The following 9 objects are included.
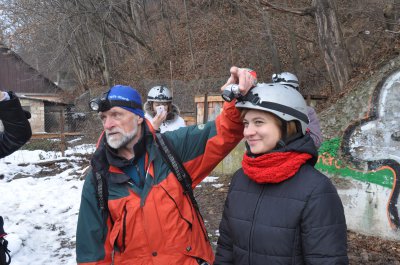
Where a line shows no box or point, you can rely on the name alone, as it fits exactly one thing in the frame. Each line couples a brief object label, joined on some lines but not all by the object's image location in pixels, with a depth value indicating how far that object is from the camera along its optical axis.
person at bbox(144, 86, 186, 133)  5.17
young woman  1.92
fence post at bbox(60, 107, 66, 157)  13.40
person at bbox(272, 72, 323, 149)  4.41
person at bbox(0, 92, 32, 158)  2.67
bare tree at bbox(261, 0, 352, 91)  7.59
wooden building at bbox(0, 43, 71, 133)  37.44
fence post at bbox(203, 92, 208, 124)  10.06
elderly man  2.28
